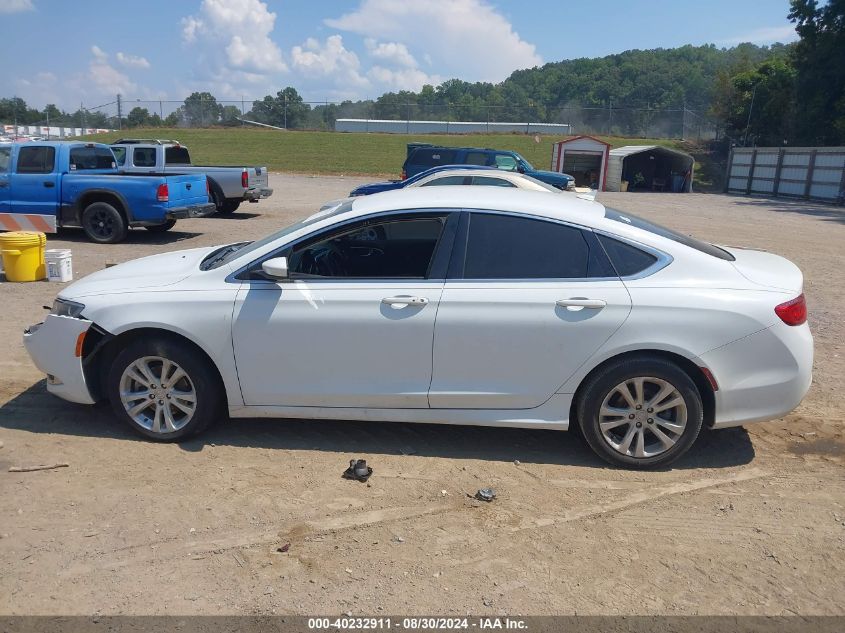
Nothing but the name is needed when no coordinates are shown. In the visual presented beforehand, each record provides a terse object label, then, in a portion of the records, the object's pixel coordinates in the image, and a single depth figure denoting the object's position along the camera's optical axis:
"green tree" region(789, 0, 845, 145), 37.28
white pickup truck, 17.23
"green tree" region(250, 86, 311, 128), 64.50
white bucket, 9.20
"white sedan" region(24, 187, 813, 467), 4.09
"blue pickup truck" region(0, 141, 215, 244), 12.60
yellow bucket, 9.07
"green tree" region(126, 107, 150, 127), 63.75
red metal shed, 35.22
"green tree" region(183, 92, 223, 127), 62.00
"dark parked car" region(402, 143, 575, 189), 21.95
